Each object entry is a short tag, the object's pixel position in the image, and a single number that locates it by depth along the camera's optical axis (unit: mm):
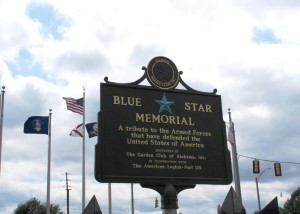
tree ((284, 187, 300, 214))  47750
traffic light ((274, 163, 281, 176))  31359
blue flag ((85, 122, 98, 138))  26347
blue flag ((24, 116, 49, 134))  24656
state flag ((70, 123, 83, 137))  26094
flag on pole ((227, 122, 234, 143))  27188
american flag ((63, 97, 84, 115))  25594
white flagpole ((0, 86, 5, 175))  23703
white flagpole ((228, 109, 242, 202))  26439
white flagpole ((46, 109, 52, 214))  26144
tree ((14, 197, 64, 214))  49594
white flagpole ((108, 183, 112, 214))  27516
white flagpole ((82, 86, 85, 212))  25864
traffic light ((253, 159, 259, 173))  30656
